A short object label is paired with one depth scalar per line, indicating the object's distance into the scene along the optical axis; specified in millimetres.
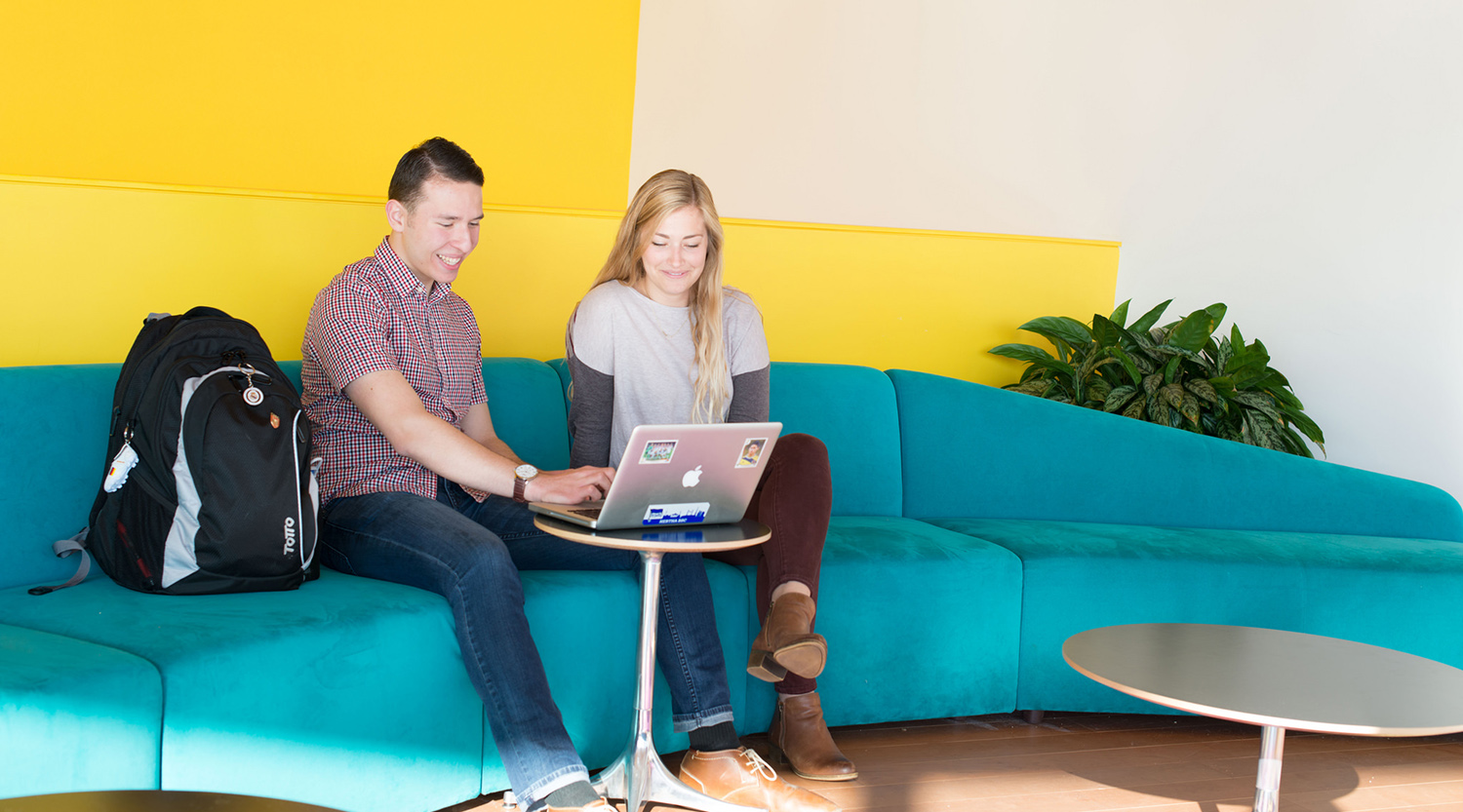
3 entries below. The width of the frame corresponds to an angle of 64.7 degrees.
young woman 2246
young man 1835
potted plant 3615
